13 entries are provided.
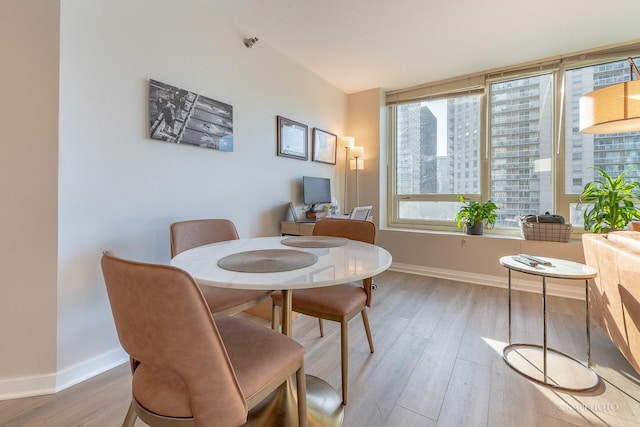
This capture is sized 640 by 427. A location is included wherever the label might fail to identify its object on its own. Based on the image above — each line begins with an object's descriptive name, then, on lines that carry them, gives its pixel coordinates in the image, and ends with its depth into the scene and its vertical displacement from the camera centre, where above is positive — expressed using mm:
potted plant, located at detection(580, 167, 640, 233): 2443 +97
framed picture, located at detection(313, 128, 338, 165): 3381 +857
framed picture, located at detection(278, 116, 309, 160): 2842 +800
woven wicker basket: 2729 -170
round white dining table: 861 -209
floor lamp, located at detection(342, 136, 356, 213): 3778 +919
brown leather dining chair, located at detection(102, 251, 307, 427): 590 -326
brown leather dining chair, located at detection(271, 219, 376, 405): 1327 -460
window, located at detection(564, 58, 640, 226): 2771 +735
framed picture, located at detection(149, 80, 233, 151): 1809 +677
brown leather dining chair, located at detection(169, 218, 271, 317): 1423 -202
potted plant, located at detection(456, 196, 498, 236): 3187 -23
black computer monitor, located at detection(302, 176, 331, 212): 3066 +251
